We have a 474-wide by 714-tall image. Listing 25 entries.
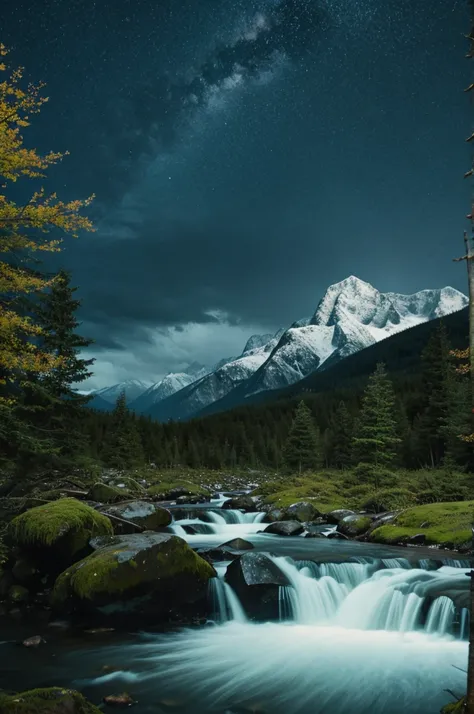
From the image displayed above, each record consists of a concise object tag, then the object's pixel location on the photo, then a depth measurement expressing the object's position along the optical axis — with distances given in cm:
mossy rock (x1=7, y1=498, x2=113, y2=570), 1487
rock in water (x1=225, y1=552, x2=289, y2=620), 1409
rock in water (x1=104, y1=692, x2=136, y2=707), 905
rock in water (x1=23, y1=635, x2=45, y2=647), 1151
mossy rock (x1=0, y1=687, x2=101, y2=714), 604
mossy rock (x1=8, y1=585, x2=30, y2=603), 1476
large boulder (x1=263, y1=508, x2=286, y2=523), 2784
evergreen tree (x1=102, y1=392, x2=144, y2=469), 6444
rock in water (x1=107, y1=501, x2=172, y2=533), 1911
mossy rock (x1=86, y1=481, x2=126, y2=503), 2419
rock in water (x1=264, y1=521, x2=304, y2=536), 2409
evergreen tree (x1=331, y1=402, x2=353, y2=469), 6291
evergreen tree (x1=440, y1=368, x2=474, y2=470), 3803
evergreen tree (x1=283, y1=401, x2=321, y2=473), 5697
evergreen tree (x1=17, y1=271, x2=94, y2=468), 2592
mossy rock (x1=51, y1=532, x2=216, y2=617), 1259
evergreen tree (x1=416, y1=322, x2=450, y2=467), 4778
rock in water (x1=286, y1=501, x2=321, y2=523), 2758
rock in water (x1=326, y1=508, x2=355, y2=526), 2614
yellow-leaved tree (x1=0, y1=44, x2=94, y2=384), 865
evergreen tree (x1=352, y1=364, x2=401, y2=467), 3516
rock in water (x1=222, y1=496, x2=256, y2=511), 3505
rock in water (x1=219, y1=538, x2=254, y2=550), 1900
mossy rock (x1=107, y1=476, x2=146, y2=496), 3550
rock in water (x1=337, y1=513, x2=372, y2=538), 2298
